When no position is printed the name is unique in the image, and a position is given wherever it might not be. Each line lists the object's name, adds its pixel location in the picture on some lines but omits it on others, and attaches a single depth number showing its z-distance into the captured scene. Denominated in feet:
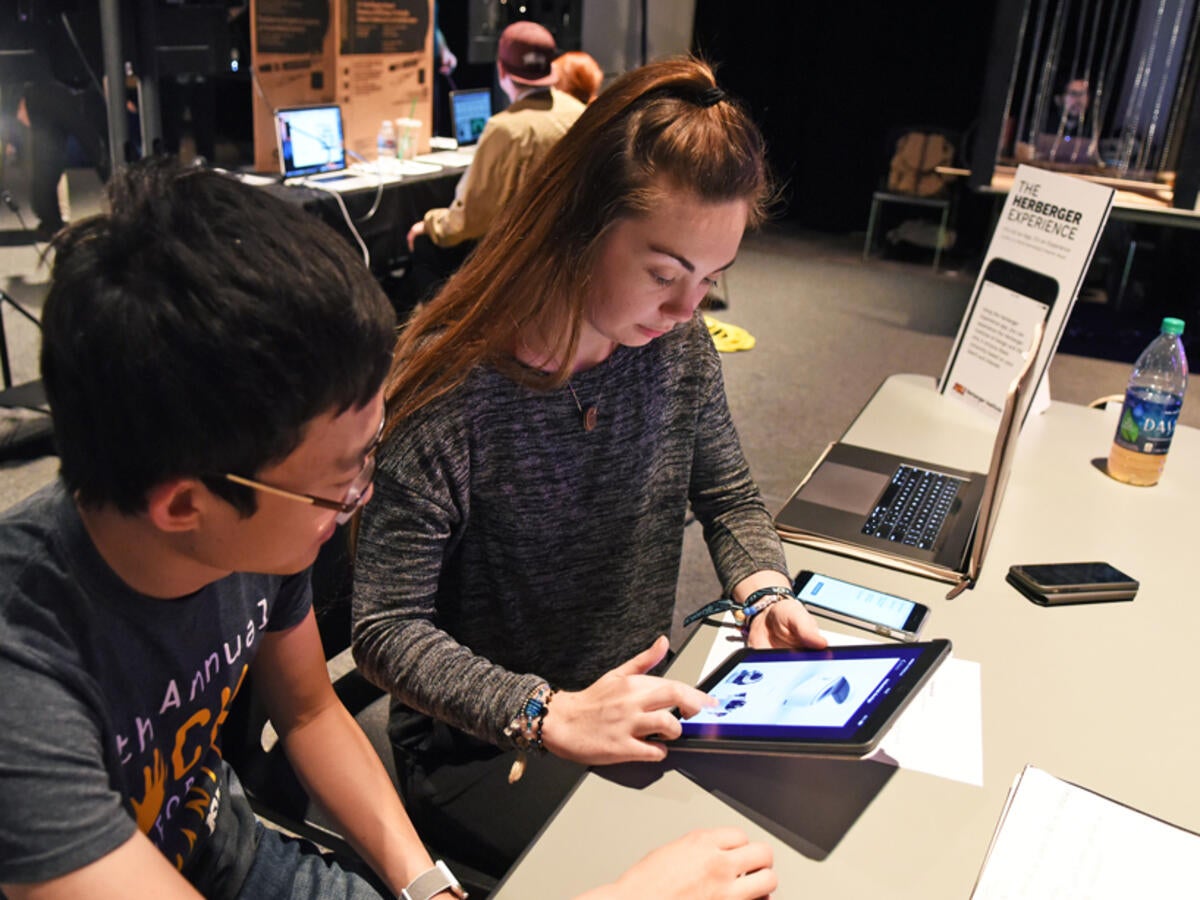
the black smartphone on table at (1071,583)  4.33
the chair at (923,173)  20.47
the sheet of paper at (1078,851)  2.80
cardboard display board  13.04
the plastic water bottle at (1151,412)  5.39
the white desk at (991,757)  2.87
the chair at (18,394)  10.84
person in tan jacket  11.96
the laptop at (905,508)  4.33
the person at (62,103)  12.87
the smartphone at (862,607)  4.00
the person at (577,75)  14.20
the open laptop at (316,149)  13.24
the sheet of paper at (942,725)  3.29
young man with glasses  2.15
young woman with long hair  3.52
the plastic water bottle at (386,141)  15.57
